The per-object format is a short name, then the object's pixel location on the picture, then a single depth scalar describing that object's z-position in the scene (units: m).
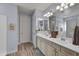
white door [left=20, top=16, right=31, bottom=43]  3.59
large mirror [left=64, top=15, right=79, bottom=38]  1.28
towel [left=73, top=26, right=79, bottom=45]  1.02
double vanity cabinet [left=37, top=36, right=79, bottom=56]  1.04
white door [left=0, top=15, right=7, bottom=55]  2.03
